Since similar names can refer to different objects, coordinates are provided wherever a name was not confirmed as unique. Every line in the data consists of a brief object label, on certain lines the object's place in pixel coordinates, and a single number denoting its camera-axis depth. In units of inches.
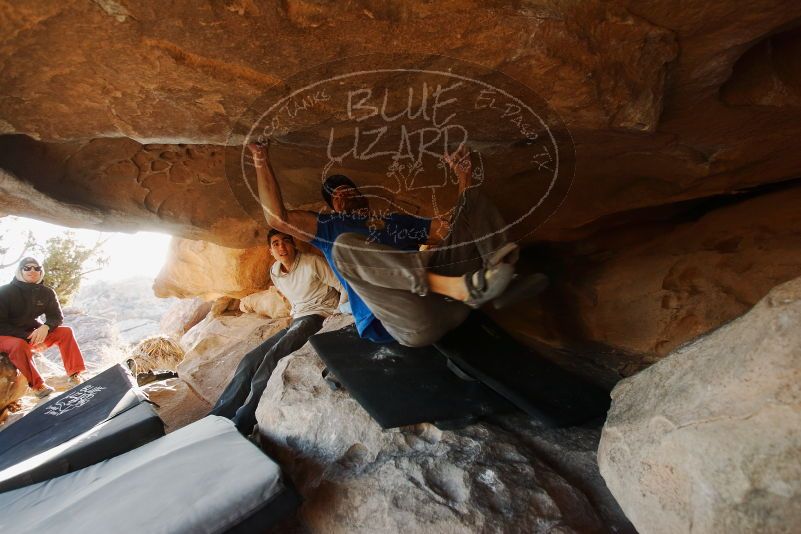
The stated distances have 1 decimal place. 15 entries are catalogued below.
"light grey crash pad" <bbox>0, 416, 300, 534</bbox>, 55.6
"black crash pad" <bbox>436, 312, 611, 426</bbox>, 73.1
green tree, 324.2
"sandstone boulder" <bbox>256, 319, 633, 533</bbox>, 53.9
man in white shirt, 119.0
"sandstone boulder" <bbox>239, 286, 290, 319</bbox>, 210.8
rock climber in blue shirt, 64.7
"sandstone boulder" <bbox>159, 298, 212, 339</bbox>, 312.3
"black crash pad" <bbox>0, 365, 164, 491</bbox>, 80.8
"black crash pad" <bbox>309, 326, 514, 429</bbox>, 71.5
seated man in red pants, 158.4
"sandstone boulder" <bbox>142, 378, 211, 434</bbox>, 126.6
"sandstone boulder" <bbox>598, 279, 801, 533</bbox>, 33.4
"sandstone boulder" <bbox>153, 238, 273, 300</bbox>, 200.2
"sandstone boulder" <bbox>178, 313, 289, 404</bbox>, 153.5
